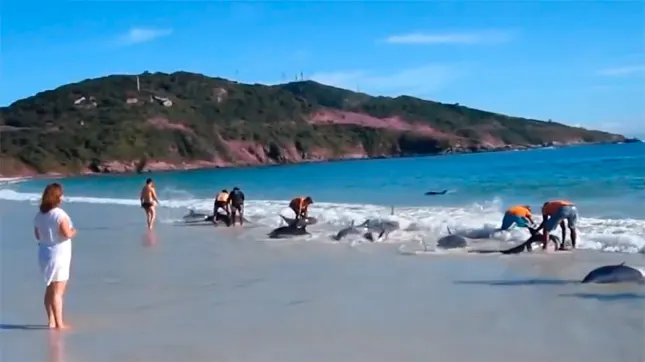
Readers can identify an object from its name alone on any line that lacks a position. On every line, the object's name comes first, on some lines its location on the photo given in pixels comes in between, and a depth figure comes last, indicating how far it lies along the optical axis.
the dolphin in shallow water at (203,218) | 22.77
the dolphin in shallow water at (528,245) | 14.20
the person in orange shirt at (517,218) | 16.34
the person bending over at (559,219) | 14.33
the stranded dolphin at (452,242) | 15.16
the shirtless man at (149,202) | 21.80
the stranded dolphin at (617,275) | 10.65
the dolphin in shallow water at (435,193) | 38.00
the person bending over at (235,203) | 22.41
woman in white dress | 8.39
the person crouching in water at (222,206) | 22.67
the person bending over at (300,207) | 20.54
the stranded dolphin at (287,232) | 18.17
